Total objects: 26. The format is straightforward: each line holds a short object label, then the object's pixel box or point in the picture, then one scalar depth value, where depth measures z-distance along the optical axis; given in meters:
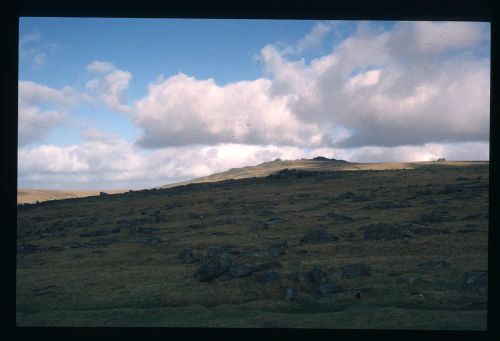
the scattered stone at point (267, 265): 14.88
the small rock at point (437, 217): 28.00
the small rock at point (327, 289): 11.32
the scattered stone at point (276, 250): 19.43
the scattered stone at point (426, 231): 22.88
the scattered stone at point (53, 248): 26.31
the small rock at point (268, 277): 12.41
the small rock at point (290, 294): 10.60
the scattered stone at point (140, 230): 32.26
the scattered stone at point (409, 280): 12.27
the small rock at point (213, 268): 14.28
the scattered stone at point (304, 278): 11.91
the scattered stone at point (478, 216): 28.08
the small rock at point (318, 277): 12.26
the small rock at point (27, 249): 25.58
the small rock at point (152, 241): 26.61
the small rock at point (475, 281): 10.79
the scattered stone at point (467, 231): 22.45
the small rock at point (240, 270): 13.85
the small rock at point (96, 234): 33.75
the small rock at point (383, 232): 21.78
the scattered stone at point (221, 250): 17.59
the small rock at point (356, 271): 13.38
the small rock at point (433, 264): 14.36
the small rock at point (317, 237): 22.77
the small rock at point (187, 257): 18.61
